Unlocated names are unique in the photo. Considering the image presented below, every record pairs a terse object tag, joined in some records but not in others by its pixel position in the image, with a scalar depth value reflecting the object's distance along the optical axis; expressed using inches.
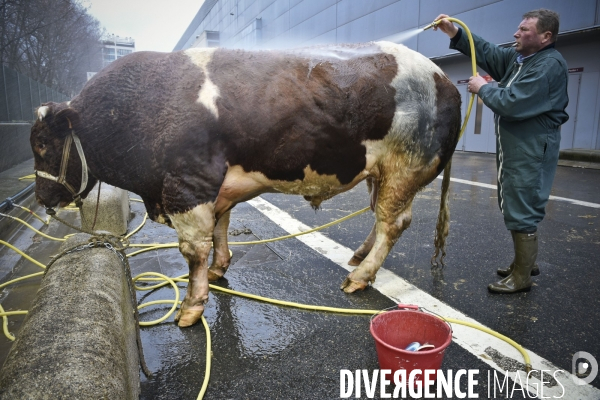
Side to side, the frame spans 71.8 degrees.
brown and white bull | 107.7
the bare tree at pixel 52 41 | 495.5
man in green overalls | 121.6
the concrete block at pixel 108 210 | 187.6
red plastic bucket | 82.1
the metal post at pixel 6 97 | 413.3
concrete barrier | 58.8
